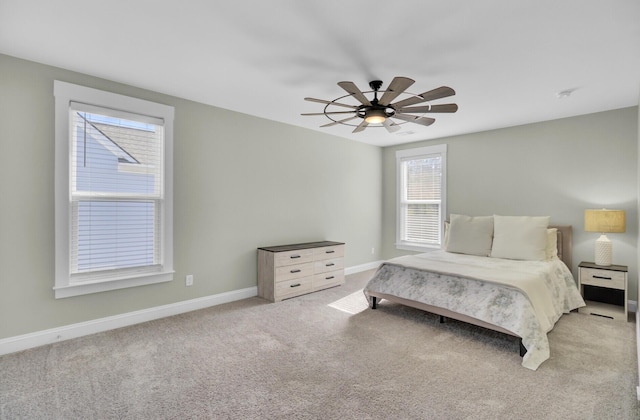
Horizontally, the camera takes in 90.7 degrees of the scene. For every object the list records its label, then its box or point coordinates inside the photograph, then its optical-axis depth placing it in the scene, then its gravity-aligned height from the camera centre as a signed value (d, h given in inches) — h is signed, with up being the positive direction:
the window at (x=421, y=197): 214.8 +8.5
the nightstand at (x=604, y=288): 134.9 -37.7
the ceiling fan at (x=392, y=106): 91.0 +34.8
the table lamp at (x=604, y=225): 136.9 -7.0
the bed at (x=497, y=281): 105.1 -28.6
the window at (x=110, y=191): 111.7 +6.1
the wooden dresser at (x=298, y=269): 159.2 -32.8
